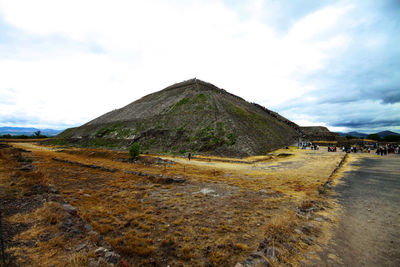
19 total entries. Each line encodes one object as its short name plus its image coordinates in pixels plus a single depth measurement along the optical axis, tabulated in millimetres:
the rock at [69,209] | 6763
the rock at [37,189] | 8906
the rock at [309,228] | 5911
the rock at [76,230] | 5465
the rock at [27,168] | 14191
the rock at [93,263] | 3928
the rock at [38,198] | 8070
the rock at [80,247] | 4626
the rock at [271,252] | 4545
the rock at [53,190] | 9120
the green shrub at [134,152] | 23734
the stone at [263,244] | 4898
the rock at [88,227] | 5641
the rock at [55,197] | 7924
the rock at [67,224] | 5688
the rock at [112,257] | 4156
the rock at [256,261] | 4213
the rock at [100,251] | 4398
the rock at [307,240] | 5198
